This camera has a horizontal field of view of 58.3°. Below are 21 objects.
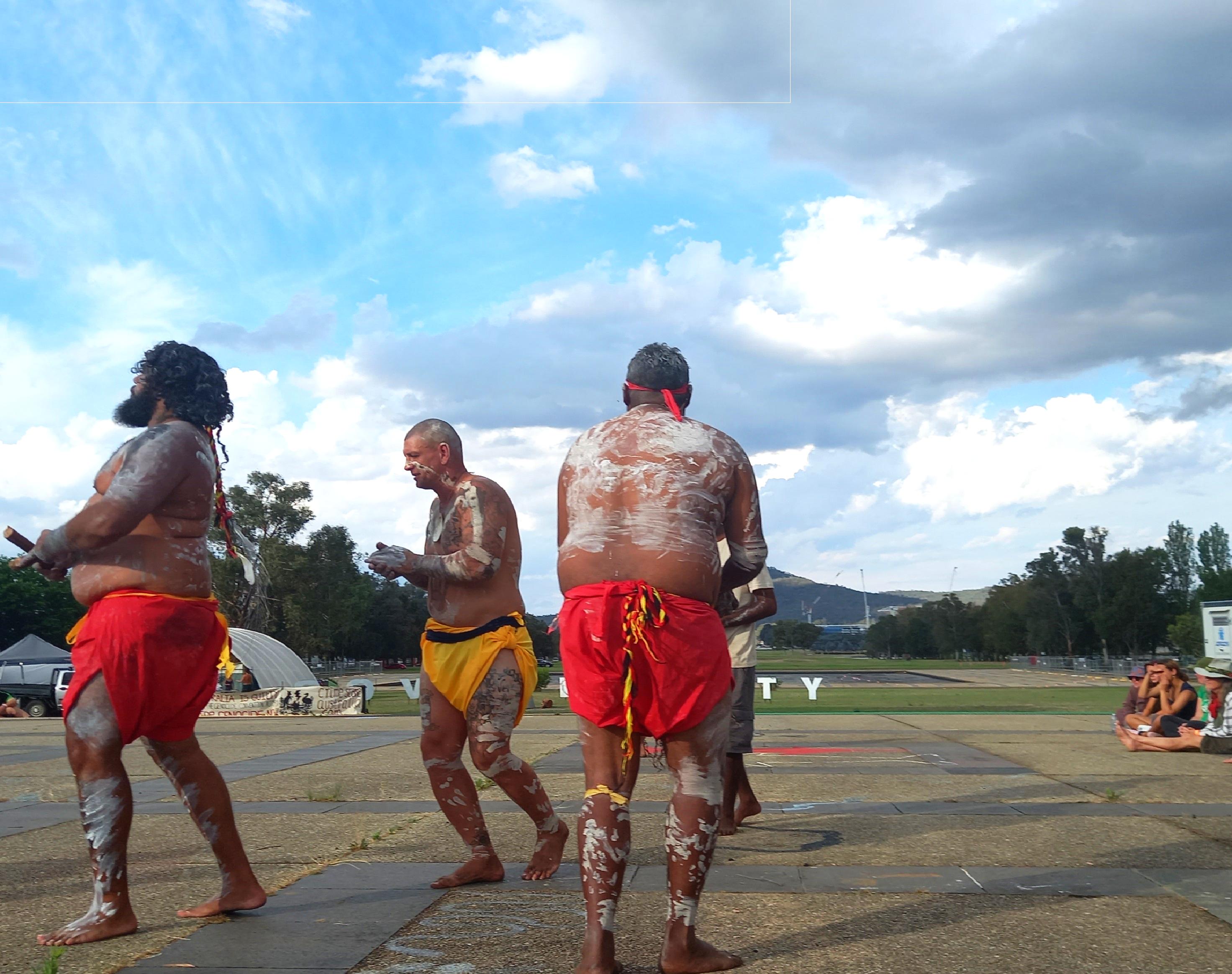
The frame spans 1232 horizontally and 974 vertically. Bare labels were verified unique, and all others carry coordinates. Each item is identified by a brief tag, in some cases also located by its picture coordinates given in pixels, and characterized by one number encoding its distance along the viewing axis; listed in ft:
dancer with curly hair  10.92
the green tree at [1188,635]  244.63
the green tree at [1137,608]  292.40
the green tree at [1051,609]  326.44
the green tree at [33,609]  207.41
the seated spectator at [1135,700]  36.73
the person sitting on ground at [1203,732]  30.94
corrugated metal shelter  99.66
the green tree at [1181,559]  349.61
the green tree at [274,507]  199.52
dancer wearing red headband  9.49
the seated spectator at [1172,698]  34.04
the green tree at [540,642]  306.55
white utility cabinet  104.17
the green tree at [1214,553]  349.00
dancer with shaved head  13.74
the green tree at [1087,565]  311.68
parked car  82.07
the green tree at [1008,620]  360.89
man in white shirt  17.11
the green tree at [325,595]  205.98
